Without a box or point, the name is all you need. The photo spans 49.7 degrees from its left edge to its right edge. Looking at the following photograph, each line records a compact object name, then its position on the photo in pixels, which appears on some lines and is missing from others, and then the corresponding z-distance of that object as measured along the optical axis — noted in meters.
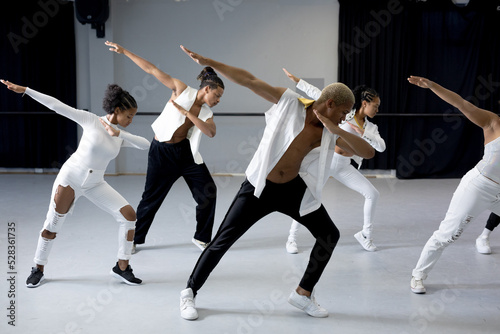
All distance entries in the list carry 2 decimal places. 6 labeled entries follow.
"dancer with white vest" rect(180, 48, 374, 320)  2.80
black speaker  7.22
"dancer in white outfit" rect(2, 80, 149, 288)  3.31
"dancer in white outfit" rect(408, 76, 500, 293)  3.31
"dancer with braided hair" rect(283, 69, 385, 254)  4.29
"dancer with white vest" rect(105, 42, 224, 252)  4.10
